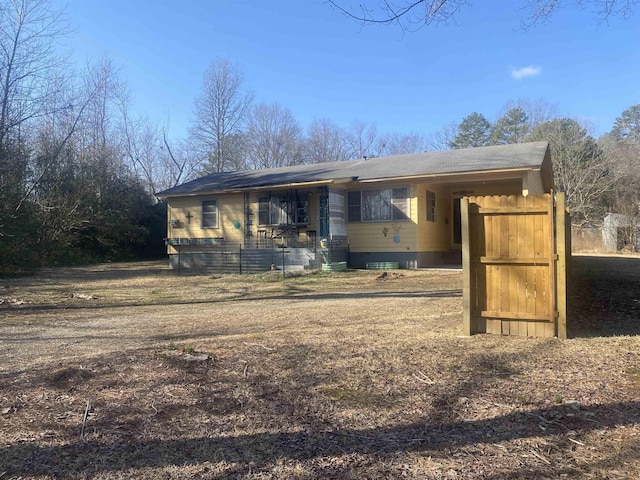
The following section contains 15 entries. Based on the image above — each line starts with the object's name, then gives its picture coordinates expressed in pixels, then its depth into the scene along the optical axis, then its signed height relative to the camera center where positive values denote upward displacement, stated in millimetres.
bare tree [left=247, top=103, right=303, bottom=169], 40750 +8427
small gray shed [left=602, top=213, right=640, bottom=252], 25266 +465
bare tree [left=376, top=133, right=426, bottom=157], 44753 +9079
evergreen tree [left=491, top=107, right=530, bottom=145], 43562 +10976
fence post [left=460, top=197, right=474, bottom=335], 5109 -280
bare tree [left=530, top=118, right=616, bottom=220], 32312 +4891
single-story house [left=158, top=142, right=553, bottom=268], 15974 +1622
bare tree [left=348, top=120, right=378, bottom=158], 44047 +8611
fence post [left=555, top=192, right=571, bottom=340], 4777 -231
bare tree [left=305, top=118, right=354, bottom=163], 42438 +8731
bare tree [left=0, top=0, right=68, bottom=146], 15105 +4833
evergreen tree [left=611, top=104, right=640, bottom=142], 48281 +12222
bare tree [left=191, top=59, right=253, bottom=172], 38812 +9223
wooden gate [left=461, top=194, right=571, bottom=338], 4848 -232
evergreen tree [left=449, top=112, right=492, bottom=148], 48031 +11489
